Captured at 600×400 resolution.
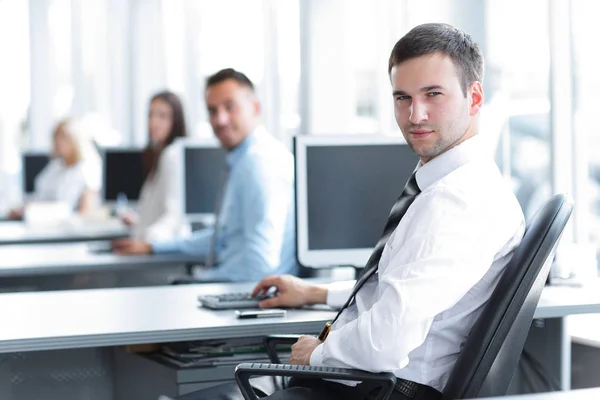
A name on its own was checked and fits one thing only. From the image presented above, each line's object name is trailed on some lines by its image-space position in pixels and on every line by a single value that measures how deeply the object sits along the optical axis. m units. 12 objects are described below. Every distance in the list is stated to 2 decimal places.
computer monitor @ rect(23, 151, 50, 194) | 8.10
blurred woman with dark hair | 4.86
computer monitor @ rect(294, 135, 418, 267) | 3.11
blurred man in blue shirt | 3.51
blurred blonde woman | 7.17
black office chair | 1.85
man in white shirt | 1.88
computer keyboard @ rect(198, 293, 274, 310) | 2.70
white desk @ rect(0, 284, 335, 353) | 2.33
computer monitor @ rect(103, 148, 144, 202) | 6.47
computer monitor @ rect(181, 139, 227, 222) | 4.70
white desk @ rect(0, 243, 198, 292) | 4.14
